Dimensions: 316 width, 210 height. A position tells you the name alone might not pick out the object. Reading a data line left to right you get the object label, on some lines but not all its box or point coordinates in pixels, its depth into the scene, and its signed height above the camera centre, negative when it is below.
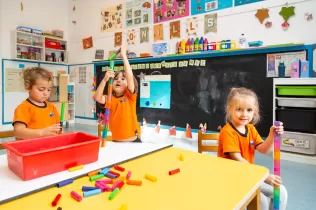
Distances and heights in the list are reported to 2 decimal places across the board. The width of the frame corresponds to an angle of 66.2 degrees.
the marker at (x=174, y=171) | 0.81 -0.26
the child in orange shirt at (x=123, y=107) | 1.71 -0.09
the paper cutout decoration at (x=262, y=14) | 2.92 +0.97
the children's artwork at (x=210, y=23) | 3.36 +1.00
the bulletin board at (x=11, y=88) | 4.64 +0.13
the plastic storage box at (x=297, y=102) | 2.45 -0.08
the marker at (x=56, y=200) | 0.60 -0.26
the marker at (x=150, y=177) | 0.76 -0.26
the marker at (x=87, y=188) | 0.68 -0.26
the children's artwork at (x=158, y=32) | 3.93 +1.02
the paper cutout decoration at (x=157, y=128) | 3.82 -0.53
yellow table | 0.60 -0.27
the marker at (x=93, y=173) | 0.79 -0.26
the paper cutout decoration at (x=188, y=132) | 3.43 -0.53
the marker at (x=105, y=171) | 0.81 -0.26
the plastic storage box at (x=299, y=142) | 2.49 -0.51
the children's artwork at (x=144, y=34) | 4.12 +1.03
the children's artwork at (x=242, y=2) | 3.03 +1.17
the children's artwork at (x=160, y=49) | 3.86 +0.73
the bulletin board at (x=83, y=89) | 5.09 +0.12
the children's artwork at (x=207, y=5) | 3.25 +1.24
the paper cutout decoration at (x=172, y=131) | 3.63 -0.55
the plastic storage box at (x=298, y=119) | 2.45 -0.25
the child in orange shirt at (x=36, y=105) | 1.40 -0.07
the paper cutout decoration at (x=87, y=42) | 5.09 +1.10
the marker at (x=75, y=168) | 0.82 -0.25
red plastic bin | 0.74 -0.21
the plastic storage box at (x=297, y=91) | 2.45 +0.04
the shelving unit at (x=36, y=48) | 4.67 +0.98
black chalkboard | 2.89 +0.08
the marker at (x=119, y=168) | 0.84 -0.26
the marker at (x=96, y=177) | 0.76 -0.26
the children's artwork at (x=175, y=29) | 3.71 +1.01
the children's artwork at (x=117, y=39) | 4.54 +1.05
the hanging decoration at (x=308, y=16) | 2.65 +0.85
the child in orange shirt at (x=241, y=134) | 1.19 -0.21
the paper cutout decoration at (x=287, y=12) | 2.75 +0.94
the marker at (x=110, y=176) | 0.77 -0.26
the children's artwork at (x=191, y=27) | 3.54 +1.00
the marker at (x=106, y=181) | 0.73 -0.26
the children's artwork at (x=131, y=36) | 4.33 +1.05
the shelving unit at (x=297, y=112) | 2.46 -0.18
